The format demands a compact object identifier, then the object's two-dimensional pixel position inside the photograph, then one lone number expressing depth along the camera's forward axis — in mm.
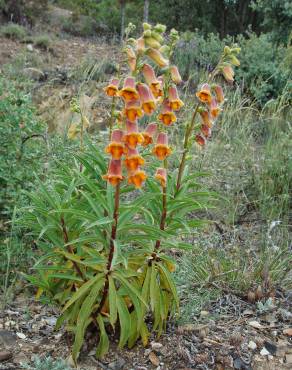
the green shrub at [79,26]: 13992
